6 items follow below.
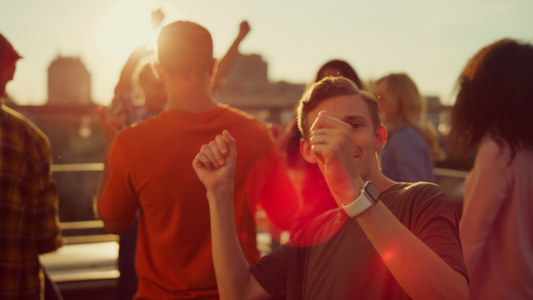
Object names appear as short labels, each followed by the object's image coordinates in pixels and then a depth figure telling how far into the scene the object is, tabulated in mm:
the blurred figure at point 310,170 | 2324
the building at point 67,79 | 57738
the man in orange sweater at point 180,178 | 2092
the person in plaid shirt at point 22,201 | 2449
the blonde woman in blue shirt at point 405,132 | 2895
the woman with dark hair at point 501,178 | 2053
